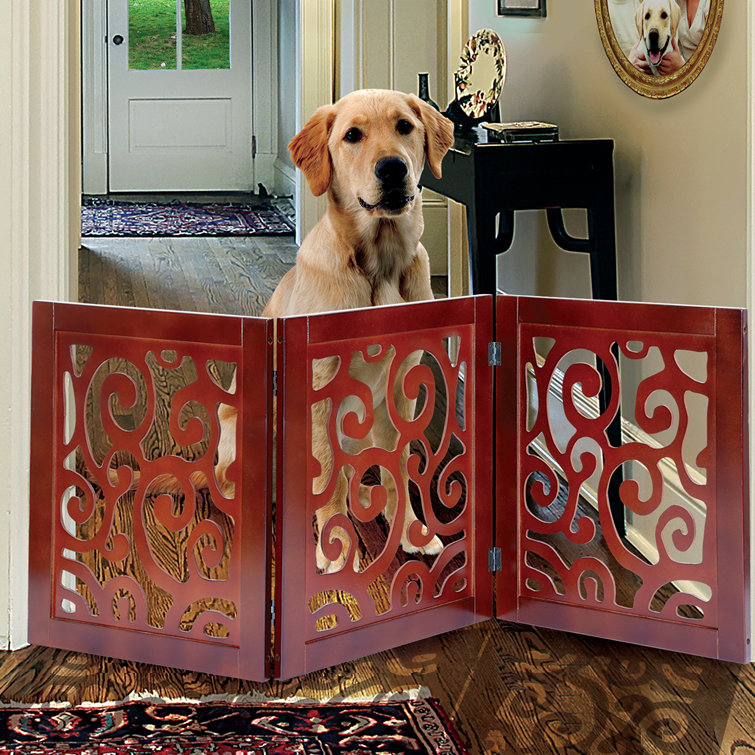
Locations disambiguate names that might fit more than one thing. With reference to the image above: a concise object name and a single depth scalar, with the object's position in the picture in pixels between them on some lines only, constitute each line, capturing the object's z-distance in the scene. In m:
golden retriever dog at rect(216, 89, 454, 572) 1.98
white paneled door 8.22
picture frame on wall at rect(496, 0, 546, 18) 3.02
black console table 2.44
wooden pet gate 1.69
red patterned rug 1.52
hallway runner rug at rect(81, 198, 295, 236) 6.66
